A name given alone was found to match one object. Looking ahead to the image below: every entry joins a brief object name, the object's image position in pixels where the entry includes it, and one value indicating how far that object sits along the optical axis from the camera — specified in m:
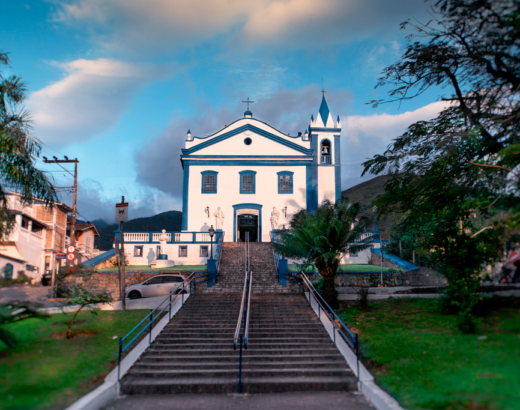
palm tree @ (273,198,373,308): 14.40
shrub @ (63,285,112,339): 11.02
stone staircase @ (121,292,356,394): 8.69
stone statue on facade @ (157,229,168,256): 24.36
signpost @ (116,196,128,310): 14.99
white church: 28.22
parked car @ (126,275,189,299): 17.30
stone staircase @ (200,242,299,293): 17.47
